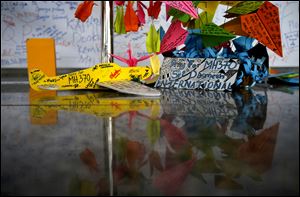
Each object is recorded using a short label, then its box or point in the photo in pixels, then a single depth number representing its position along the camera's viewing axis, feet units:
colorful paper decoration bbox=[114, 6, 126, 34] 3.38
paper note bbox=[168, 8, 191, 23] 2.94
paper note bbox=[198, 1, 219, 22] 3.02
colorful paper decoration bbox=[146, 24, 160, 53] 3.14
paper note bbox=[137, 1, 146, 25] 3.48
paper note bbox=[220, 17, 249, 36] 2.78
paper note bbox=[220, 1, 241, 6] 2.98
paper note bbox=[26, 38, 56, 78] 3.28
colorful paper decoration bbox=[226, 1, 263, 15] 2.63
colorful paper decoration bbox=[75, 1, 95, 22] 3.40
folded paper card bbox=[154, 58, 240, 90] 2.70
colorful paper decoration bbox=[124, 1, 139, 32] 3.36
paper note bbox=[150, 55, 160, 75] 3.18
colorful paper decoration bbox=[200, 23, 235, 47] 2.61
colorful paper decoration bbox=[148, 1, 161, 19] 3.38
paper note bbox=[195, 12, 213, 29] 3.05
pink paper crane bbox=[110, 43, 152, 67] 3.22
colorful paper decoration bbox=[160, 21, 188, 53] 2.81
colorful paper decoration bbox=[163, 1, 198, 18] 2.63
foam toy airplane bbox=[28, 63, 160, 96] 2.63
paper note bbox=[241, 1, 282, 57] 2.68
